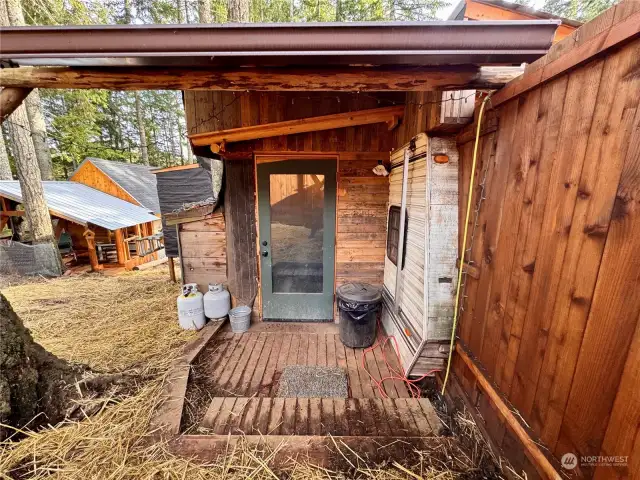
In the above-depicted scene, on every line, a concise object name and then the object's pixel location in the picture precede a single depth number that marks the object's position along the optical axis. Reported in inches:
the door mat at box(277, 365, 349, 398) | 88.0
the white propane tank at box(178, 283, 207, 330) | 126.0
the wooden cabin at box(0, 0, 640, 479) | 36.7
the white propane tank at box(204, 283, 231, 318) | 129.8
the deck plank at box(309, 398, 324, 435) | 70.2
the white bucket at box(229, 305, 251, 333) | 128.0
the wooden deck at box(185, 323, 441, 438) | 71.2
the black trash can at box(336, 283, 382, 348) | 109.7
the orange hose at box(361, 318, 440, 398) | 88.5
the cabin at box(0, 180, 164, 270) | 267.9
